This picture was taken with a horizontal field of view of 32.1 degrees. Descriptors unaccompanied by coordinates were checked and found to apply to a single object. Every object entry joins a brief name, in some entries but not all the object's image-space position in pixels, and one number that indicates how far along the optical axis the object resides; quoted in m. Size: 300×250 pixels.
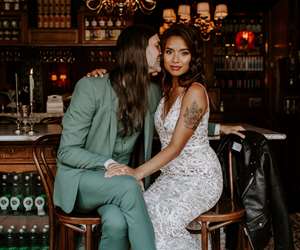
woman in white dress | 2.46
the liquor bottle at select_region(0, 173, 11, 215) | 3.44
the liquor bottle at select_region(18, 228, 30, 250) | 3.50
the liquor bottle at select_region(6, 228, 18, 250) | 3.51
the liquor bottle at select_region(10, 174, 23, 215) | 3.44
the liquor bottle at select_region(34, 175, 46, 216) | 3.43
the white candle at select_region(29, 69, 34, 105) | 3.61
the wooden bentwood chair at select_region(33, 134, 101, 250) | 2.50
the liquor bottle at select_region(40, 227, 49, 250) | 3.46
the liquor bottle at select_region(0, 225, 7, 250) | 3.51
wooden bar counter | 3.28
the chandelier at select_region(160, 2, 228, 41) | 7.41
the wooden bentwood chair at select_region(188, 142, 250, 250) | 2.50
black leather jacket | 2.62
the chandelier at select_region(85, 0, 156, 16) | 5.71
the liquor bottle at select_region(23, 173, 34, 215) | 3.42
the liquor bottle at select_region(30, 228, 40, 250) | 3.48
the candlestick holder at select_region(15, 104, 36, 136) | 3.48
